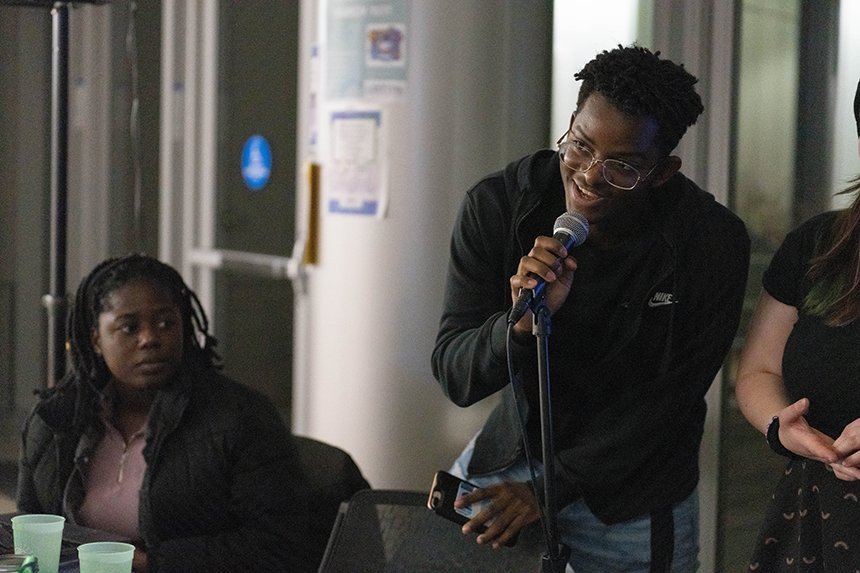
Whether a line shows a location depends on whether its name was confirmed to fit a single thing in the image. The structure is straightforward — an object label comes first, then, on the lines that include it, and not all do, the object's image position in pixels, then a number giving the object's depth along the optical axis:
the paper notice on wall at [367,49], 6.84
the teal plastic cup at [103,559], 3.57
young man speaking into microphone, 3.81
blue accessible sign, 10.06
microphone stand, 3.22
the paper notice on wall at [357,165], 6.96
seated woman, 5.10
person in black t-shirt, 3.50
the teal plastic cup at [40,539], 3.79
